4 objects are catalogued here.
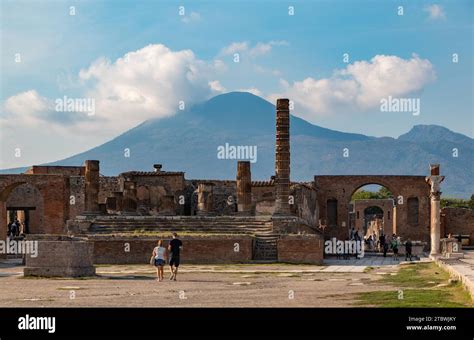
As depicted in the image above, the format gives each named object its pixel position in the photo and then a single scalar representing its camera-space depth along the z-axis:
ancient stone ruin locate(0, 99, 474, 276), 30.64
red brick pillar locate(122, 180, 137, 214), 43.75
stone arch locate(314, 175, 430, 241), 51.81
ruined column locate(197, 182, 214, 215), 44.24
